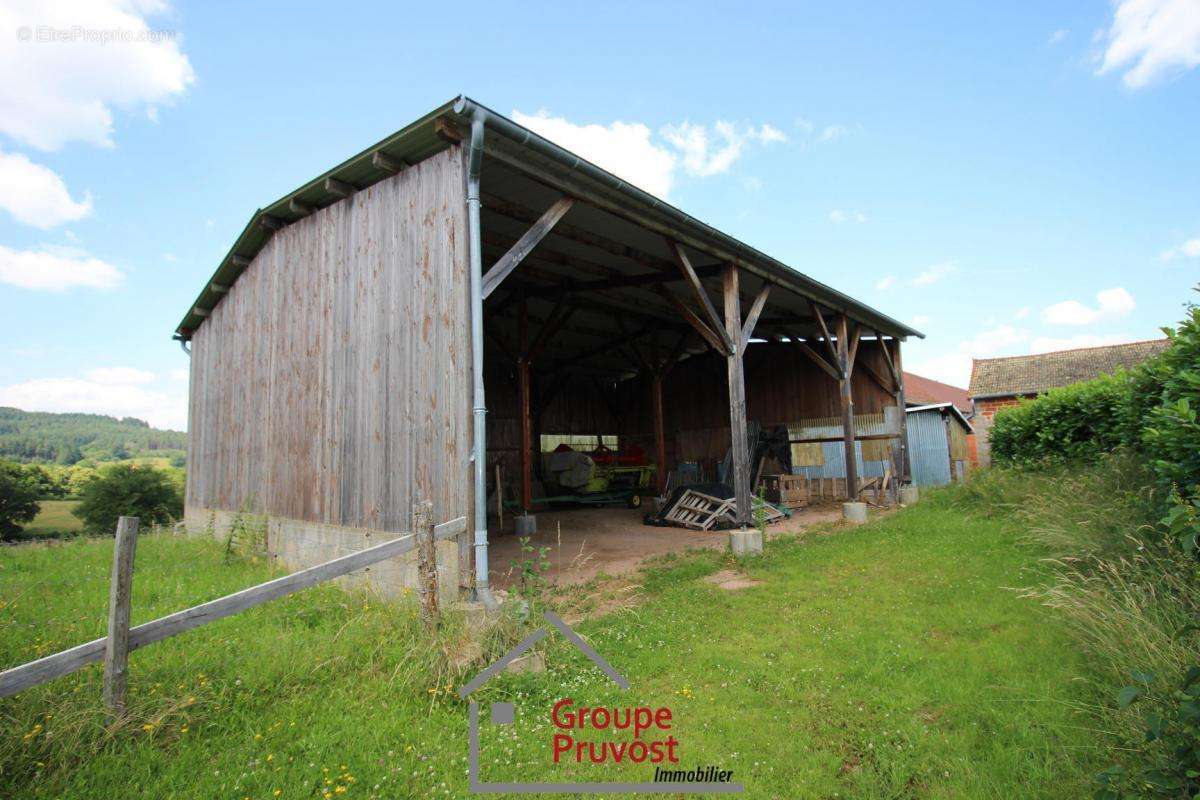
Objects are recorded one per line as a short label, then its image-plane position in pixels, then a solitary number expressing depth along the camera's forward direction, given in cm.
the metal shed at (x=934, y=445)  1917
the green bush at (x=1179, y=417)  369
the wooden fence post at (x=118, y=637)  313
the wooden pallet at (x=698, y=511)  1083
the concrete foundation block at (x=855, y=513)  1102
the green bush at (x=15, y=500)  2517
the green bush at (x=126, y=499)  2327
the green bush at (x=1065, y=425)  878
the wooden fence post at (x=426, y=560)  423
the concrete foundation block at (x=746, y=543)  802
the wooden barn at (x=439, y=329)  546
